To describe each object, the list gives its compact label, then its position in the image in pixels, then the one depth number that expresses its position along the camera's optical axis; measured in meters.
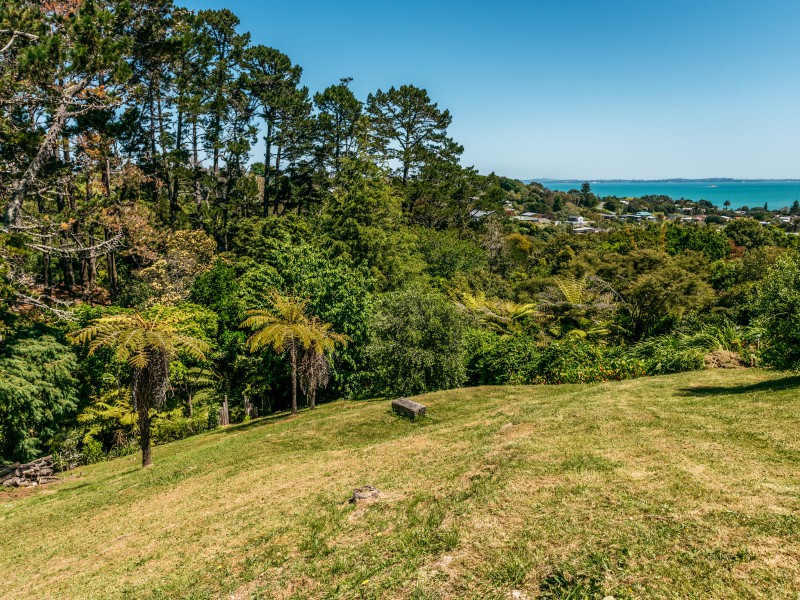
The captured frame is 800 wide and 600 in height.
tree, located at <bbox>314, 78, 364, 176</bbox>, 40.59
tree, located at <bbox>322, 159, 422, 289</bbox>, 29.95
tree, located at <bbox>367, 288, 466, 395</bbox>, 18.59
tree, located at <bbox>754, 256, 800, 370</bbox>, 10.84
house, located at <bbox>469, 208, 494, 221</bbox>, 53.48
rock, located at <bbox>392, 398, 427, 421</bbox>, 13.99
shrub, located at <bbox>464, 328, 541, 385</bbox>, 18.77
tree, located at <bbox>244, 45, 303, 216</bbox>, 36.50
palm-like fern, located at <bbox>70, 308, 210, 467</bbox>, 12.36
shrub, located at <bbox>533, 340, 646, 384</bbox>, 16.75
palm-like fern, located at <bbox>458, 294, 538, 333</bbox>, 24.75
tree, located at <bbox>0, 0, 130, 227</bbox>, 16.19
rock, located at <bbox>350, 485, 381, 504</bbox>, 7.64
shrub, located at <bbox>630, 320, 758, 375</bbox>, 16.03
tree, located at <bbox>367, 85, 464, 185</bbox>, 44.97
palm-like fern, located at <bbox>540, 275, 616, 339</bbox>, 23.14
